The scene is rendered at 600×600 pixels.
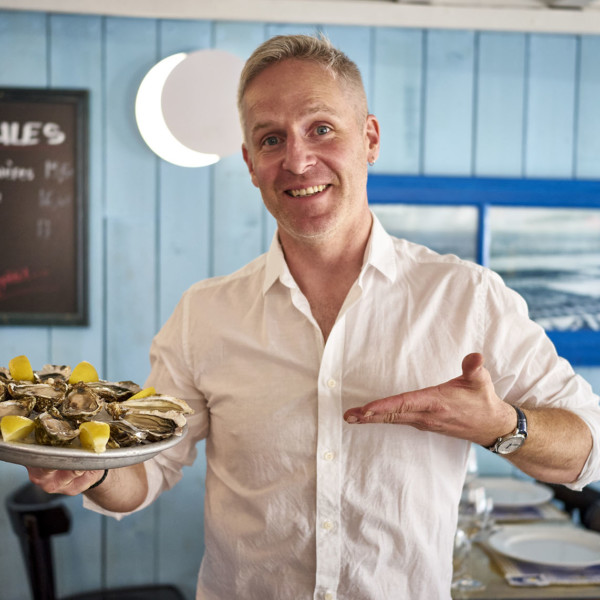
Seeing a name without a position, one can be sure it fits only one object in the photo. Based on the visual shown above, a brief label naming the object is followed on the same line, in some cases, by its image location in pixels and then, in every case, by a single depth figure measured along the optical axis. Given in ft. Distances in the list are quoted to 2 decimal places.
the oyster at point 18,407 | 3.00
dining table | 5.01
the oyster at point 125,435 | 3.01
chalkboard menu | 7.82
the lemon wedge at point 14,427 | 2.79
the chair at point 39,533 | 6.62
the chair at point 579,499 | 7.33
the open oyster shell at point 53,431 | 2.81
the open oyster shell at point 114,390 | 3.38
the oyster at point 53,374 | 3.48
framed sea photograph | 8.29
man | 3.74
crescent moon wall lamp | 7.67
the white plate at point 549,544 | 5.47
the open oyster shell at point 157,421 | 3.09
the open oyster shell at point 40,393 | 3.16
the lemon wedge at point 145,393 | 3.28
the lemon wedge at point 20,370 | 3.39
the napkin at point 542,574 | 5.11
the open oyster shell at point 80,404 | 3.02
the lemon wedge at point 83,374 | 3.47
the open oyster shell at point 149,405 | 3.16
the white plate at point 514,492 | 7.04
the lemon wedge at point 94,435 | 2.73
